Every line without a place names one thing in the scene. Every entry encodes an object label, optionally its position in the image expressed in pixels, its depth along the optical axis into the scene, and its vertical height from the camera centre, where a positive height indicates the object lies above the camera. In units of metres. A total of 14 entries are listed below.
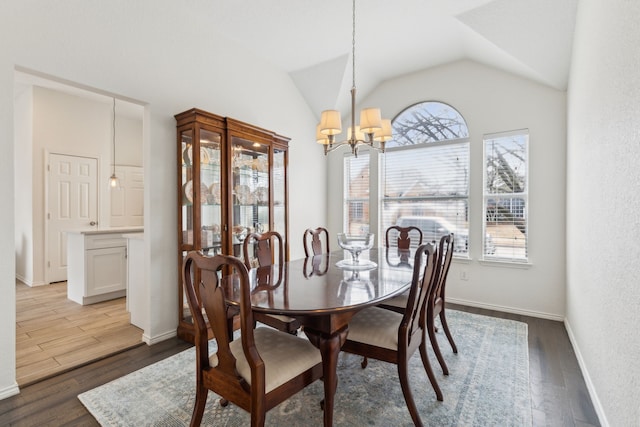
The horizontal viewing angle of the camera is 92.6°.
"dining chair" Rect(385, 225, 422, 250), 3.39 -0.31
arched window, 3.98 +0.53
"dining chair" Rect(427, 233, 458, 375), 2.06 -0.70
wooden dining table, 1.47 -0.45
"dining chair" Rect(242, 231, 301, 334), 1.61 -0.45
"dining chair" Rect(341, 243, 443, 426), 1.67 -0.72
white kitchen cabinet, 3.83 -0.71
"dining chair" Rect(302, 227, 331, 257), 3.06 -0.34
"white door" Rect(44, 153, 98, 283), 4.96 +0.13
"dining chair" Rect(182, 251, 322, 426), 1.28 -0.71
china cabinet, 2.79 +0.27
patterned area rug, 1.75 -1.19
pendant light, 5.26 +0.63
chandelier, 2.36 +0.66
